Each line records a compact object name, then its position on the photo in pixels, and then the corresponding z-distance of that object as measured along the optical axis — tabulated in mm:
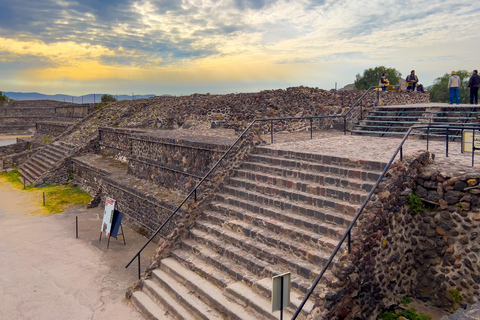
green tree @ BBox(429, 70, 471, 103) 40088
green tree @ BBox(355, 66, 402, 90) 51875
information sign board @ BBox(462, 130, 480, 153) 7084
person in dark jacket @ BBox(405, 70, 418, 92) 21016
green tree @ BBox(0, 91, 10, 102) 65981
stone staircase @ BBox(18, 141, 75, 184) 21375
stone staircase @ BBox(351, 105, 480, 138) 12530
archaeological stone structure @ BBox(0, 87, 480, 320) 6004
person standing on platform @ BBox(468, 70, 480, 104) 15156
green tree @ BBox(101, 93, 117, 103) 49641
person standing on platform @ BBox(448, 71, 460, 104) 15641
